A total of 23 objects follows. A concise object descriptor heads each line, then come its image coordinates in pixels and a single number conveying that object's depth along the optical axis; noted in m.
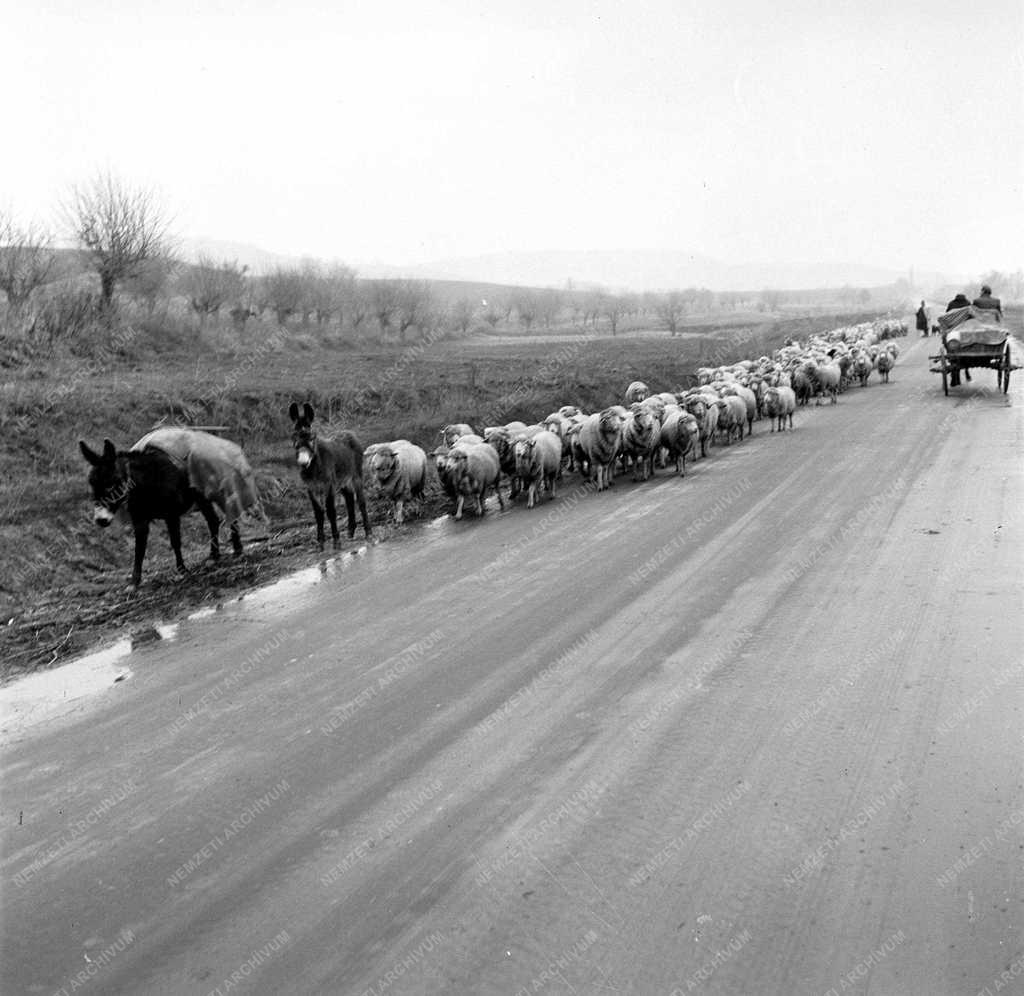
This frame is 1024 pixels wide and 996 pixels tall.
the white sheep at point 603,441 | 15.39
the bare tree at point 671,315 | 85.38
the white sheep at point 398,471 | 13.63
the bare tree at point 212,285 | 50.06
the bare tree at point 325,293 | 64.50
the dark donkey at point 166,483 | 9.88
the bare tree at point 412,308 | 69.25
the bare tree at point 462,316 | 86.84
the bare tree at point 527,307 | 102.82
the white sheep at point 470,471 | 13.79
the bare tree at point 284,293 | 60.84
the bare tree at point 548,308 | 118.47
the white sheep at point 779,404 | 20.75
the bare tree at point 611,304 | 140.12
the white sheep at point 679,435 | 16.06
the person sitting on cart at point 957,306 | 23.83
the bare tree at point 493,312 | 100.00
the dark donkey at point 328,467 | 11.41
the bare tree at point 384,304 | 69.06
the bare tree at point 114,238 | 32.50
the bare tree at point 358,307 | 68.40
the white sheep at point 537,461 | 14.52
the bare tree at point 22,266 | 29.61
